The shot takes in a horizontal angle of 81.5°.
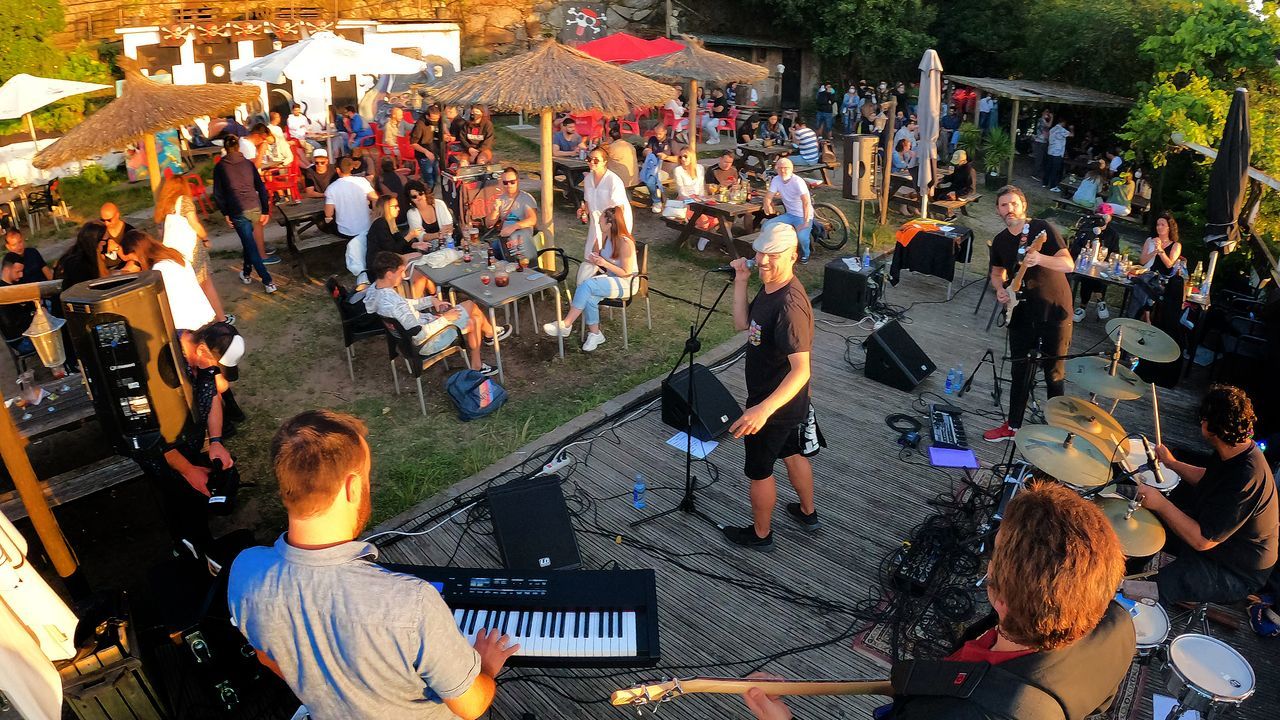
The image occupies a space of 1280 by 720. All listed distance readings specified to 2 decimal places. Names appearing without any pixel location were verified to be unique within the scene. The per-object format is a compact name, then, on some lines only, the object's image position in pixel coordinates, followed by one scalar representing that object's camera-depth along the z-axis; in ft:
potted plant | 49.96
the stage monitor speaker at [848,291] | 27.55
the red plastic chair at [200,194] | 37.35
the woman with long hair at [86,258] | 21.02
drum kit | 10.83
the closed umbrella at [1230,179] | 24.99
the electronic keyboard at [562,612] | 10.34
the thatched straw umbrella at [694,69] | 38.37
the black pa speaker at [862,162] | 37.29
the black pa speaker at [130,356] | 13.56
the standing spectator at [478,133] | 43.86
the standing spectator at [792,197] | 30.81
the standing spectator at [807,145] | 43.21
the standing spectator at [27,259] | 22.67
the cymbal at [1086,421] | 14.19
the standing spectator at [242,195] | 28.45
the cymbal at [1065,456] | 12.52
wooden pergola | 49.60
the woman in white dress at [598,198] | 24.95
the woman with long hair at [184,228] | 22.31
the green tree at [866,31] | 74.18
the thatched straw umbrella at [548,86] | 24.72
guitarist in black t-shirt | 18.15
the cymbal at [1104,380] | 15.96
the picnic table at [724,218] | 33.14
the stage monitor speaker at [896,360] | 22.61
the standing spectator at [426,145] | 41.63
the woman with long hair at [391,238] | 25.63
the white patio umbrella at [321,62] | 39.27
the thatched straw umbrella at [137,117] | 25.00
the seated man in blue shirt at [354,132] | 48.91
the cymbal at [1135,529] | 11.59
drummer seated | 12.10
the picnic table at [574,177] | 40.22
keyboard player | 6.45
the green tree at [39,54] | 46.01
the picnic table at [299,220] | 30.94
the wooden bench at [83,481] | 15.03
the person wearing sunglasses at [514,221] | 26.94
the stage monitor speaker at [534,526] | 13.61
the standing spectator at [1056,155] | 49.94
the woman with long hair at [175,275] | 18.80
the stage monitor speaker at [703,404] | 19.15
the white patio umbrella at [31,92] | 39.04
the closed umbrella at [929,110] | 33.30
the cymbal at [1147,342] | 17.29
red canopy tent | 54.90
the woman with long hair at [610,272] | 24.30
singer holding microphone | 13.50
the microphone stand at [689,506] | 16.90
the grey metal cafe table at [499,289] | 22.35
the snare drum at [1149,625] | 11.73
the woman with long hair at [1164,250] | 25.66
